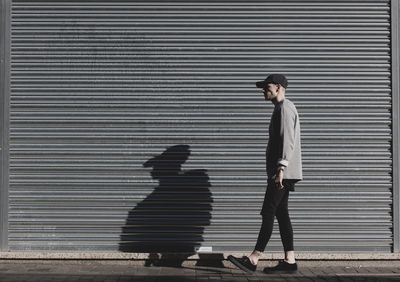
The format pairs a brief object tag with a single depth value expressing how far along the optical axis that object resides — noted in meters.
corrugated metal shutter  6.82
